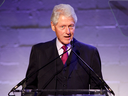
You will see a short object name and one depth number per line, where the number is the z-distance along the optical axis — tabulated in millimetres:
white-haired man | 6482
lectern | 6085
